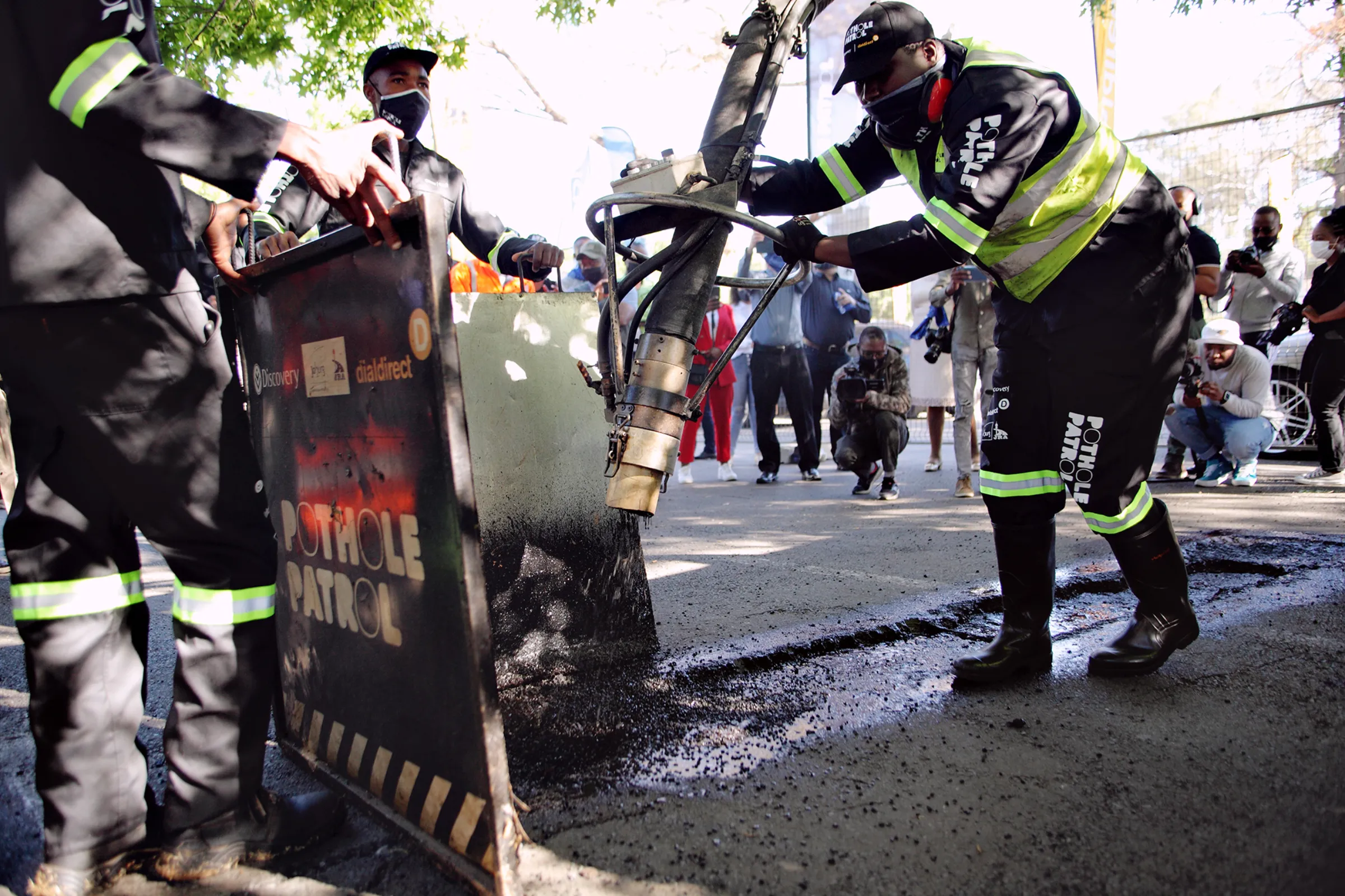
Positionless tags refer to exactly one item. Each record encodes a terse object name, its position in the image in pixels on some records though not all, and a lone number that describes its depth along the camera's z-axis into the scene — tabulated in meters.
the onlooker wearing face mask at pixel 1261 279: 7.96
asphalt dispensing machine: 1.72
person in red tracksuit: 8.86
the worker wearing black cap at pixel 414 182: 3.42
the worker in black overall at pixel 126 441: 1.71
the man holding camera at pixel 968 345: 7.51
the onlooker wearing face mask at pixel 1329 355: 7.13
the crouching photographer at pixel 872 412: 7.61
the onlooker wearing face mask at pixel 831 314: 9.11
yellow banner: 11.19
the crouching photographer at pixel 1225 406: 7.40
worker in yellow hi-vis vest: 2.59
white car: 9.16
